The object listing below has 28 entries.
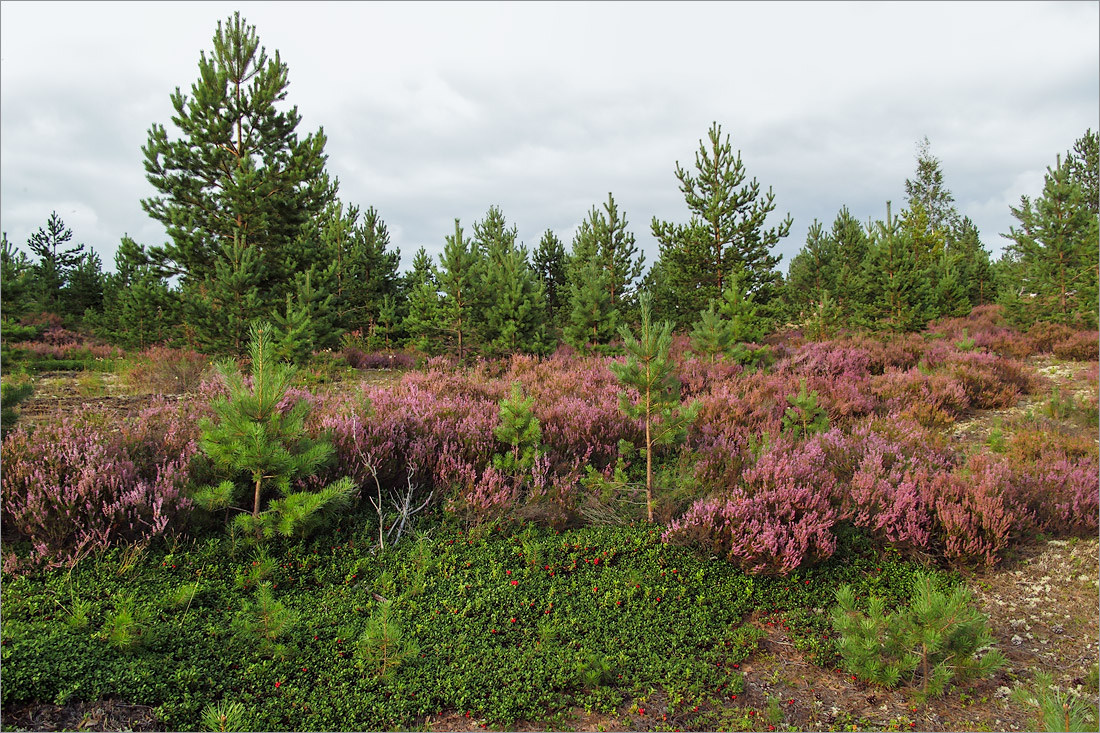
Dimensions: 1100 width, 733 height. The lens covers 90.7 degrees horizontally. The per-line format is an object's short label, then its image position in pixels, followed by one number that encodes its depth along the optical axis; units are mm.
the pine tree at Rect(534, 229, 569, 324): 29938
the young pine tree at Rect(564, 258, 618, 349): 16344
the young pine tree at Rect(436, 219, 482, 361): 15984
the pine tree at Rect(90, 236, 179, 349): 16266
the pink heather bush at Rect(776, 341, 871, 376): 10875
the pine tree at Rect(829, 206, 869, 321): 23373
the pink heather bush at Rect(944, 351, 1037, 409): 9031
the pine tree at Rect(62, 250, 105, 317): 32719
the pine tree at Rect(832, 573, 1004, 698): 2668
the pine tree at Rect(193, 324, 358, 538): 3670
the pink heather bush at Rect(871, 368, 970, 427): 7895
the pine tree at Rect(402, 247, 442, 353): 16625
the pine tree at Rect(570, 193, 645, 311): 21750
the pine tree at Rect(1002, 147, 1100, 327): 19688
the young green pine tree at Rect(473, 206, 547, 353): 15734
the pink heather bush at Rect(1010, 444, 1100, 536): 4578
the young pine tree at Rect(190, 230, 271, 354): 14320
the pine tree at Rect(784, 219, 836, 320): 30156
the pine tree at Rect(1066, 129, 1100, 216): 36594
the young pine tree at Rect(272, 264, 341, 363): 13180
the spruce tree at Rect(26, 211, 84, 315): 32094
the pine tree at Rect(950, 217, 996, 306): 30594
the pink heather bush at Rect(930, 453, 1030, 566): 4109
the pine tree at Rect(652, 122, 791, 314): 19062
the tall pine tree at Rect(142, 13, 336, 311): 16172
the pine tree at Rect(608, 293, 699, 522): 4629
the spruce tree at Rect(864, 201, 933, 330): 20266
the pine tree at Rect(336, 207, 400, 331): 23547
